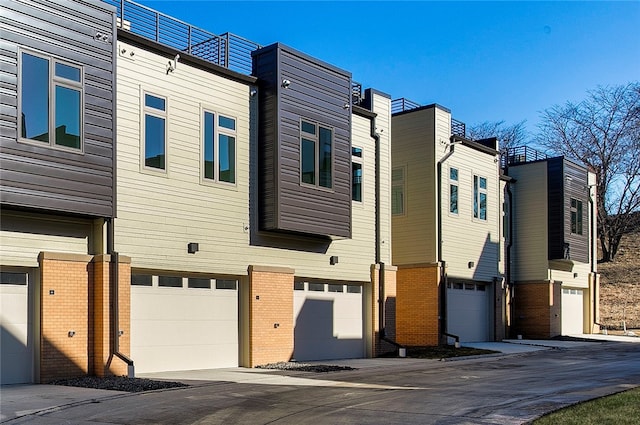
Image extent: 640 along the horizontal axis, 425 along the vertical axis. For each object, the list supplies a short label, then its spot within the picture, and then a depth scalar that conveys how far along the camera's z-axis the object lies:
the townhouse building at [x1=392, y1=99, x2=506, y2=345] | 27.03
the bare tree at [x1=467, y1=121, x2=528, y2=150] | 59.56
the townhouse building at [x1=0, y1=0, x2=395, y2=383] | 14.90
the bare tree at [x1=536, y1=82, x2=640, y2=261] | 48.75
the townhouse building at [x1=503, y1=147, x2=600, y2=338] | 33.53
